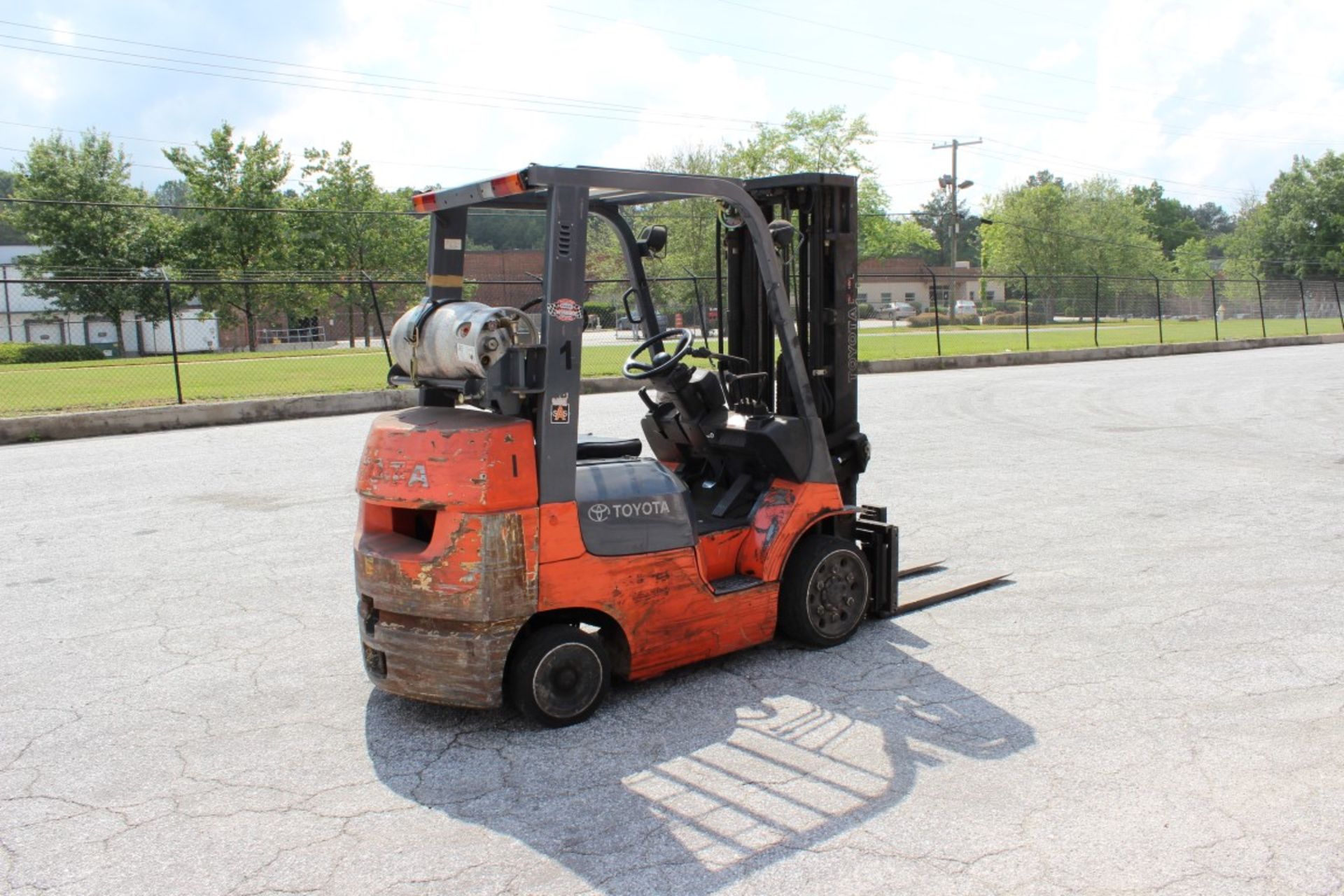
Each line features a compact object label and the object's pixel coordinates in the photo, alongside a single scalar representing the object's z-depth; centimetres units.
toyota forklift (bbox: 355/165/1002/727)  417
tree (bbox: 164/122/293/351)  4472
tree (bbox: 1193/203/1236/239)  18538
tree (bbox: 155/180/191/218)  11560
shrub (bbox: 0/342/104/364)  3369
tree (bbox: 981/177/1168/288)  8262
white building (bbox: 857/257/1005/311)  8925
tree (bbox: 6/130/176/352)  4428
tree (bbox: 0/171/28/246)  8056
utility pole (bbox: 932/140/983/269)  6975
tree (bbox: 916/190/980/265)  15638
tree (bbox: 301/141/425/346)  4891
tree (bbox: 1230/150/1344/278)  7194
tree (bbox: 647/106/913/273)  6419
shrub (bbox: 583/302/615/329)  3478
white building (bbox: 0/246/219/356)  4175
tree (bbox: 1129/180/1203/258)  14062
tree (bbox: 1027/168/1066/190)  14250
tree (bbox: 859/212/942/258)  7750
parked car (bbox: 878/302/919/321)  6950
